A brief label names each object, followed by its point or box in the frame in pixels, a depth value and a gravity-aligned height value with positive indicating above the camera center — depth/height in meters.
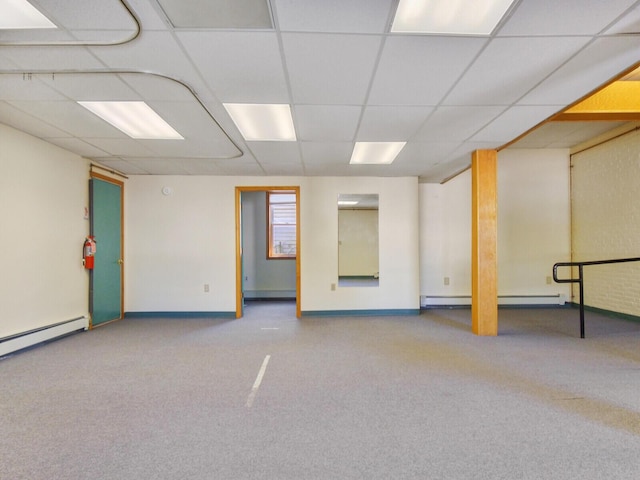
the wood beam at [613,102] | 3.35 +1.53
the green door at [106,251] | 4.60 -0.11
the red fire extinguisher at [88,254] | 4.39 -0.14
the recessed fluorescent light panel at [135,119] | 2.89 +1.31
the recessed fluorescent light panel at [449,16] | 1.71 +1.32
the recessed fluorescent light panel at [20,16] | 1.70 +1.32
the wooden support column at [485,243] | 4.06 -0.01
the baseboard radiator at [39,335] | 3.28 -1.08
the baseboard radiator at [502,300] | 5.85 -1.11
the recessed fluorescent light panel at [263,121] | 2.90 +1.29
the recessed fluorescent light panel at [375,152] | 3.91 +1.26
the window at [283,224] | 7.33 +0.47
